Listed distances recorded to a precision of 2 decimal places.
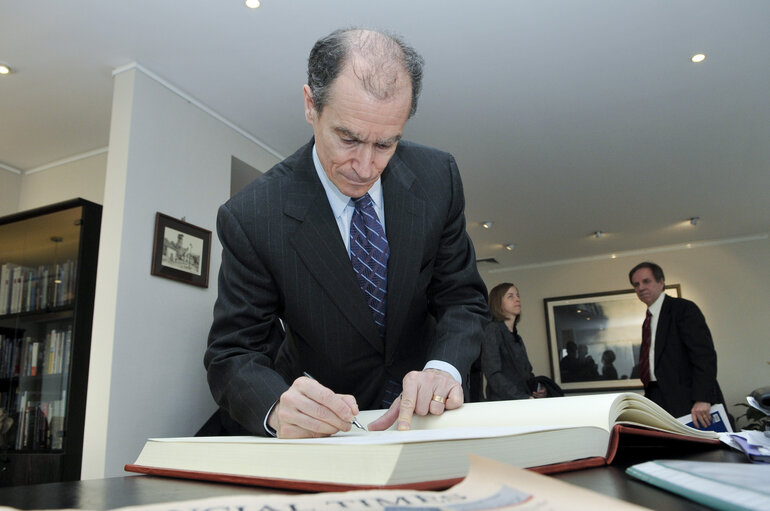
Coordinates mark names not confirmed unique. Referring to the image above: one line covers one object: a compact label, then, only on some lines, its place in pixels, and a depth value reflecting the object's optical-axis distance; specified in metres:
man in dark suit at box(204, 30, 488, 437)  1.03
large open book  0.40
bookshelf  3.01
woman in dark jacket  3.98
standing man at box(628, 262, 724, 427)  4.00
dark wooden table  0.39
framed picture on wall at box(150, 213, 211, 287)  3.27
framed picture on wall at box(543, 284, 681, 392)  7.68
